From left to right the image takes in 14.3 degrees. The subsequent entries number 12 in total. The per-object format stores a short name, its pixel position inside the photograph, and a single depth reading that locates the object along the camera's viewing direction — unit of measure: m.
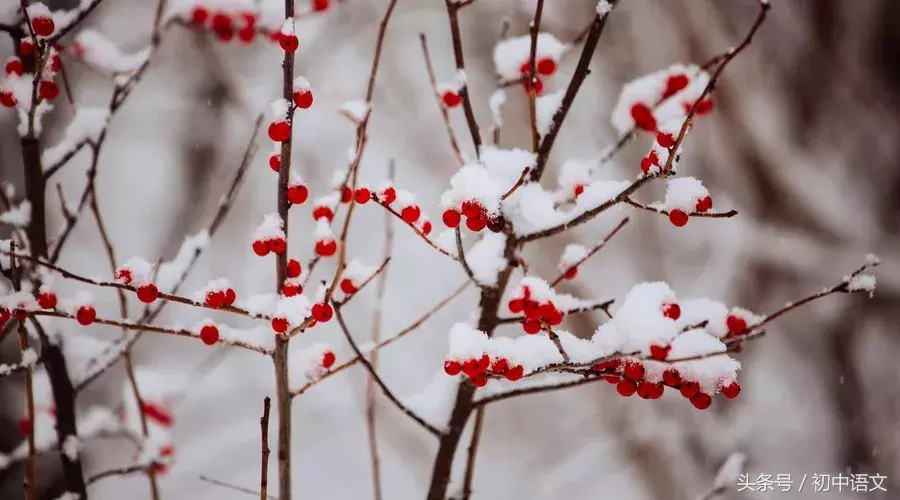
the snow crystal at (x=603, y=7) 1.73
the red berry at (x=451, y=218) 1.71
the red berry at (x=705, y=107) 1.80
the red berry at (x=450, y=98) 1.81
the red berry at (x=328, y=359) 1.76
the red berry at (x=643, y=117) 1.79
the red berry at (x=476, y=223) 1.70
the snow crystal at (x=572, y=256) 1.78
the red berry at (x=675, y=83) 1.81
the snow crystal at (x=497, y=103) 1.80
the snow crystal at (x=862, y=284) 1.72
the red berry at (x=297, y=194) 1.71
